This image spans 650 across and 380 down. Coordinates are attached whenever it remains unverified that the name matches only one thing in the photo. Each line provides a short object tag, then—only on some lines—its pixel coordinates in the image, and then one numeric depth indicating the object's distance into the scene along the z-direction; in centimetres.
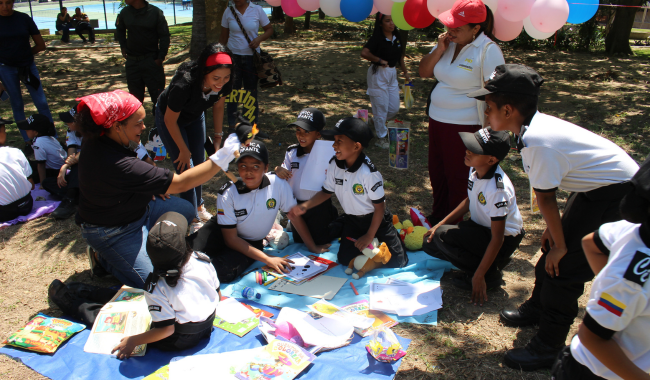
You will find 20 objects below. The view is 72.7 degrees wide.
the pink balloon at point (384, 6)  462
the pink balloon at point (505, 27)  371
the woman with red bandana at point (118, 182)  274
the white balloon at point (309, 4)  486
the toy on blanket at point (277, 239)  392
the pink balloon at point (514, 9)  356
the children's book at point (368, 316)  279
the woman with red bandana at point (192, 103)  362
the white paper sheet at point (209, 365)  238
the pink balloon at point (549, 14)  353
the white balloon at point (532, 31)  379
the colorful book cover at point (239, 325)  284
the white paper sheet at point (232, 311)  295
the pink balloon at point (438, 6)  368
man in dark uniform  594
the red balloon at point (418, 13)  408
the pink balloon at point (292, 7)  495
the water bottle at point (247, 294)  320
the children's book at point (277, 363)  238
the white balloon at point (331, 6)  481
